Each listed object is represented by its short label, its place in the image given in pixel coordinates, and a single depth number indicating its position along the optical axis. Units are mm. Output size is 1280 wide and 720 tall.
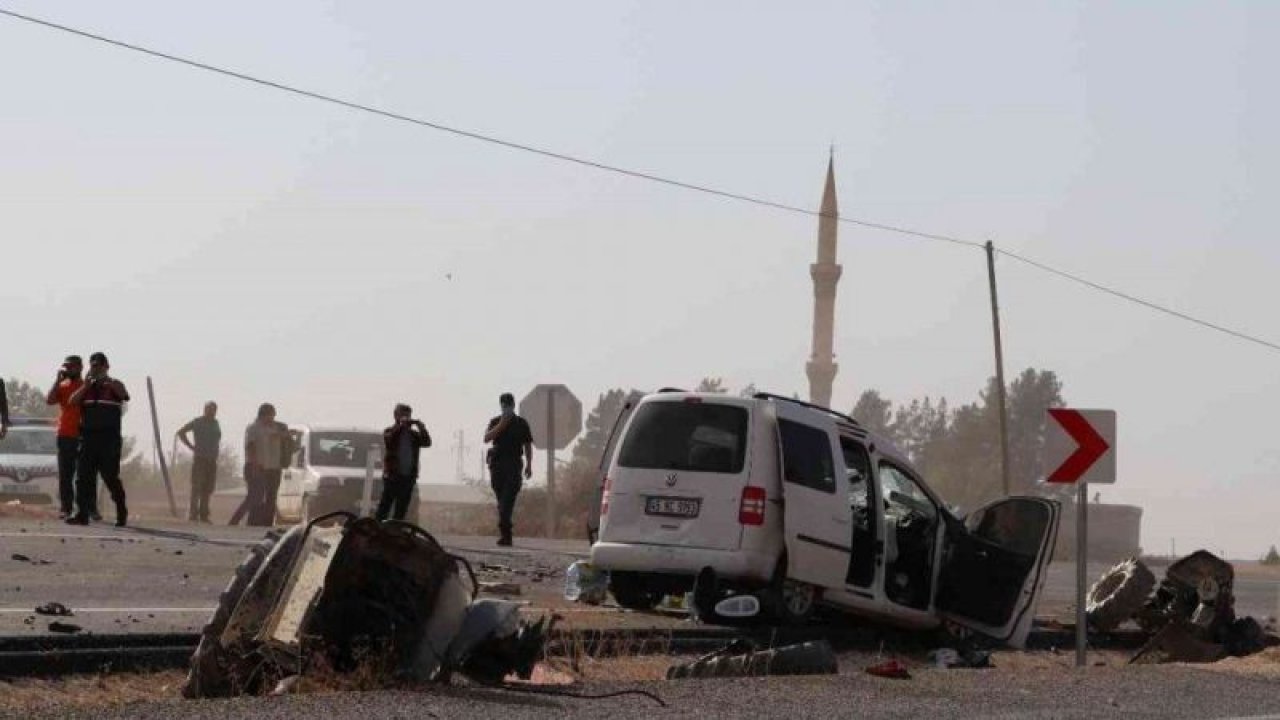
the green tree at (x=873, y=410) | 177375
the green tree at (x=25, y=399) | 127812
